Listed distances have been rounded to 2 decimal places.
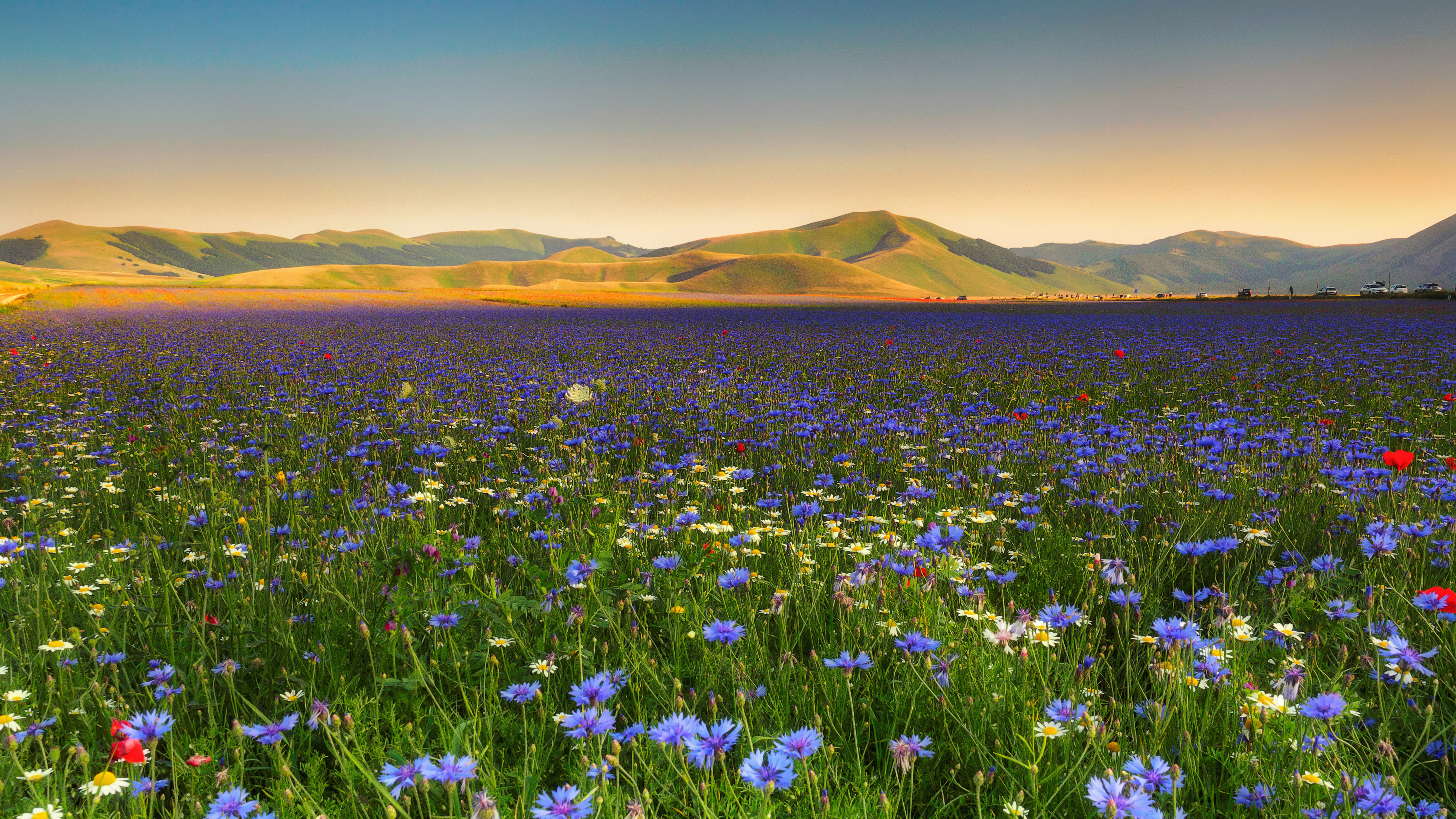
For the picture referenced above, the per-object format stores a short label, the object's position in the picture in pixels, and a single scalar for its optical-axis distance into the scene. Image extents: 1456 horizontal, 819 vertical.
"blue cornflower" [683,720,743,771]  0.93
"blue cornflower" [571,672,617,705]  1.00
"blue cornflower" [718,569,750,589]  1.20
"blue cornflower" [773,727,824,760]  0.94
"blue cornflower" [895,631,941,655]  1.09
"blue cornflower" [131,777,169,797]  0.95
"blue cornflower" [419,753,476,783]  0.91
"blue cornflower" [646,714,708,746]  0.95
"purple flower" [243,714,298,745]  1.00
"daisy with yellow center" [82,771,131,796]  0.93
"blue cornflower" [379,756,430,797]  0.93
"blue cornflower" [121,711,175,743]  0.99
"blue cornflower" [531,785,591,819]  0.90
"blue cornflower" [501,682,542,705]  1.06
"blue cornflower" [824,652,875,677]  1.08
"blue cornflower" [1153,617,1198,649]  1.06
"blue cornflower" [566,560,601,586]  1.20
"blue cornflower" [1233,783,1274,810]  0.96
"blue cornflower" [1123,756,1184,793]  0.96
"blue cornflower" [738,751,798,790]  0.90
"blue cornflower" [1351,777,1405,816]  0.90
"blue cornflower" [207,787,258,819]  0.94
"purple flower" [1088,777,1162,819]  0.89
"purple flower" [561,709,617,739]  0.97
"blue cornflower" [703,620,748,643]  1.11
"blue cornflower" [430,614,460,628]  1.18
